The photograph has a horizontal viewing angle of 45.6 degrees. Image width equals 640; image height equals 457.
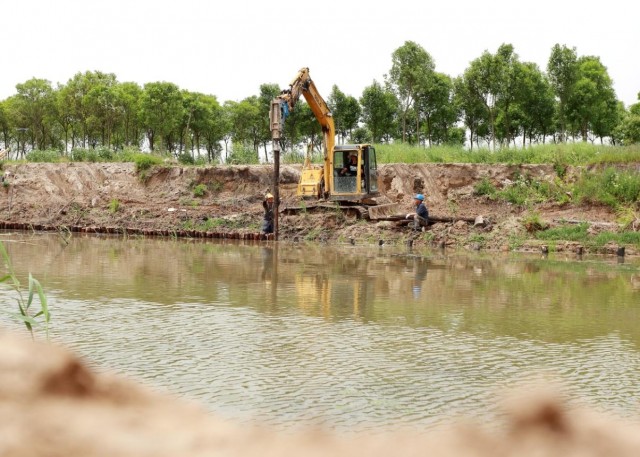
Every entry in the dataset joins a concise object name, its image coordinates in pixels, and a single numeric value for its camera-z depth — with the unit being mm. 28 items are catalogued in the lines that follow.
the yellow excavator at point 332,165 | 26969
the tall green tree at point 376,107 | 52719
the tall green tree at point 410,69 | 44375
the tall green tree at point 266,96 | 53719
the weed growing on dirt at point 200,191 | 34406
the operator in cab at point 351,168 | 27656
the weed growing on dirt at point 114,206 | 32900
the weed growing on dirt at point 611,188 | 26234
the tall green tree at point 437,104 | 52250
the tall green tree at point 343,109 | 54375
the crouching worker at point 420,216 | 25781
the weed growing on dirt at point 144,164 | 36438
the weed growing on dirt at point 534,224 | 25188
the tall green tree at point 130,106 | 57656
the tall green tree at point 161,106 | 52156
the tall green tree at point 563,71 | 41500
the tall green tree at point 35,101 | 62781
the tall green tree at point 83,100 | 56312
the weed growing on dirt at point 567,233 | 23734
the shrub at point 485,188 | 29377
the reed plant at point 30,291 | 5148
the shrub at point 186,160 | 40988
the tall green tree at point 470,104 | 43062
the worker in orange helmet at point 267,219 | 27156
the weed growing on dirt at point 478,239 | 24444
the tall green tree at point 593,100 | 48625
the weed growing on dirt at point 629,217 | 24359
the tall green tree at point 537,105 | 47844
